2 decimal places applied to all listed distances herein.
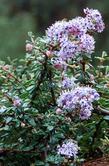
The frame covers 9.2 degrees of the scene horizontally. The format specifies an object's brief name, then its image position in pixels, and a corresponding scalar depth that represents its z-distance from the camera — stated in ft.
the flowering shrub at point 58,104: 6.74
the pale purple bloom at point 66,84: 7.16
